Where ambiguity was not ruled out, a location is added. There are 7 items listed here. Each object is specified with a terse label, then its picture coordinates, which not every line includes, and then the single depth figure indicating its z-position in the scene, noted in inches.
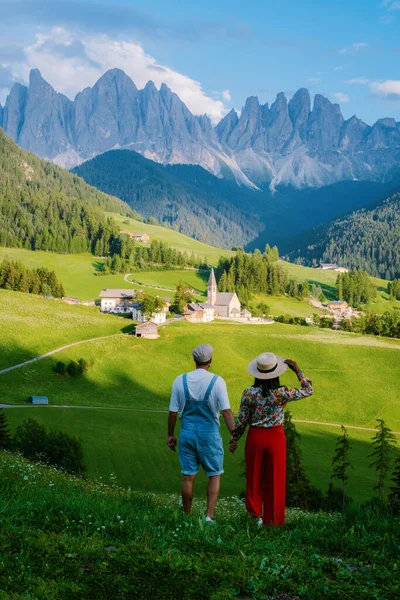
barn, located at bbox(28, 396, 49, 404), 2469.2
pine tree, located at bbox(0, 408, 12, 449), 1620.3
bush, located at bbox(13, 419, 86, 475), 1555.1
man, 435.5
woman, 416.8
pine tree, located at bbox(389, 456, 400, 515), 454.2
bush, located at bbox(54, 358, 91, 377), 2925.7
